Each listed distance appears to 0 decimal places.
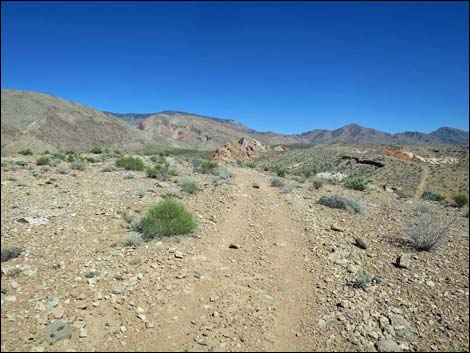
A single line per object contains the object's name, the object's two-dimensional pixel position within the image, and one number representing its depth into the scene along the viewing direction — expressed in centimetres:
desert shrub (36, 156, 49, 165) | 1705
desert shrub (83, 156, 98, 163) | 1998
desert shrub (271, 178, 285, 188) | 1545
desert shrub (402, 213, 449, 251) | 736
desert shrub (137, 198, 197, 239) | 707
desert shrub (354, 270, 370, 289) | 559
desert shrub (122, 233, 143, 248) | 652
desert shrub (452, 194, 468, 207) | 1335
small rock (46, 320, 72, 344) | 387
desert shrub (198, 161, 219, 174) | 1869
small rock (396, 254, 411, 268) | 645
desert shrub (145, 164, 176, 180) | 1468
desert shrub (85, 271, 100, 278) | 519
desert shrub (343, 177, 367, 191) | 1636
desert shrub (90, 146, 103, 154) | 2907
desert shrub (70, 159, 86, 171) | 1591
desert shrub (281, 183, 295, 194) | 1396
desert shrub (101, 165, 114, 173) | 1586
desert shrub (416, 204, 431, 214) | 1139
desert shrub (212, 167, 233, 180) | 1693
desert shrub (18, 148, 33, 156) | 2405
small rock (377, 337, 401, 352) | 415
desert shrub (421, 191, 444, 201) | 1592
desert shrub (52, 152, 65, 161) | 2089
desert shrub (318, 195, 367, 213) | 1064
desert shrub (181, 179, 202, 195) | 1186
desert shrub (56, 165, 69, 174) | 1444
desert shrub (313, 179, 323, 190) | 1572
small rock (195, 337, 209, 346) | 398
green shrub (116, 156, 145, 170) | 1766
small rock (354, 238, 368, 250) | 747
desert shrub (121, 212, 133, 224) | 788
